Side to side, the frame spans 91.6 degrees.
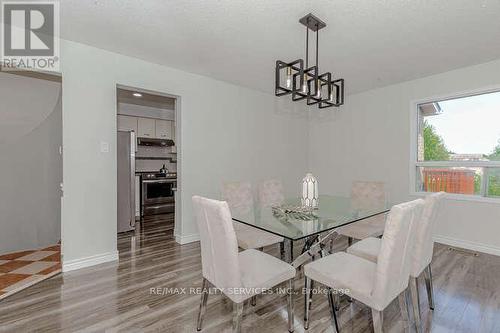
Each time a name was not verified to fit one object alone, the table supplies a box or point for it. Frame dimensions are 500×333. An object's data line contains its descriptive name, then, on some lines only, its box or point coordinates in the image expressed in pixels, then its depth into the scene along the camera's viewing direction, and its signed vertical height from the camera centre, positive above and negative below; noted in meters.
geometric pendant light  1.96 +0.72
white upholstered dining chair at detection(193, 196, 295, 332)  1.42 -0.68
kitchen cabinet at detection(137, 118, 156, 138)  5.21 +0.80
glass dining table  1.75 -0.45
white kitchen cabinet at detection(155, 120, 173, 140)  5.48 +0.80
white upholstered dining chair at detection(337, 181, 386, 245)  2.48 -0.44
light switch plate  2.76 +0.19
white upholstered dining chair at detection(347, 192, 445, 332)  1.65 -0.56
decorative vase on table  2.32 -0.25
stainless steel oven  4.89 -0.62
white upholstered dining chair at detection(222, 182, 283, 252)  2.22 -0.46
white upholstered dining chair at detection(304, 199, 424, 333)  1.32 -0.68
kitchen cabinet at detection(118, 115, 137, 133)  5.00 +0.86
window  3.12 +0.27
